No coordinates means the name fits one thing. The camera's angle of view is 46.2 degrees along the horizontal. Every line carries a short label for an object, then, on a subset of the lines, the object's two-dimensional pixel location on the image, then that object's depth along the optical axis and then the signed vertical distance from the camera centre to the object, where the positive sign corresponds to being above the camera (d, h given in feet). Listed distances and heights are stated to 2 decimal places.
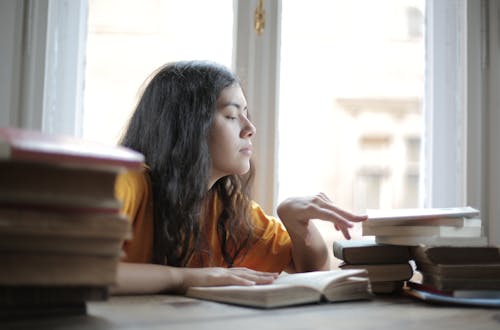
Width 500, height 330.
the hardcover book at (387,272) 3.67 -0.49
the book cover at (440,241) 3.45 -0.27
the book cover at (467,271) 3.37 -0.43
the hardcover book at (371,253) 3.76 -0.38
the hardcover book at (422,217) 3.49 -0.13
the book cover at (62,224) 2.10 -0.14
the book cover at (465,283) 3.36 -0.50
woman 4.11 -0.03
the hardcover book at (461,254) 3.53 -0.35
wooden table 2.49 -0.59
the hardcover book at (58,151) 1.97 +0.12
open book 2.99 -0.53
